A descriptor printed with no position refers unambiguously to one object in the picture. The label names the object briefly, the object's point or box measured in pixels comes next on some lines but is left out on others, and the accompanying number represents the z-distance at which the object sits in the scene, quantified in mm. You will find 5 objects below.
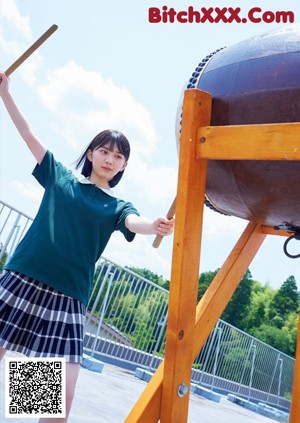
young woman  1719
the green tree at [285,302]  32281
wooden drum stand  1445
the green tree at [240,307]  31328
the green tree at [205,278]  30445
